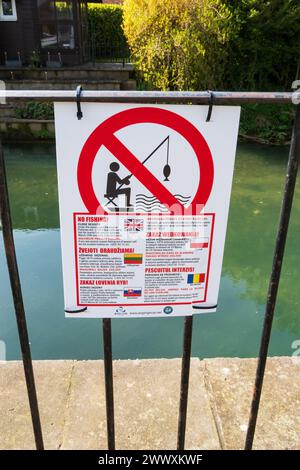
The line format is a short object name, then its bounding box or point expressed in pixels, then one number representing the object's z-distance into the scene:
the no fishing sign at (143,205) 1.00
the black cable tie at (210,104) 0.98
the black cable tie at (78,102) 0.96
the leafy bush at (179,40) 7.79
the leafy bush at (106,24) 14.28
